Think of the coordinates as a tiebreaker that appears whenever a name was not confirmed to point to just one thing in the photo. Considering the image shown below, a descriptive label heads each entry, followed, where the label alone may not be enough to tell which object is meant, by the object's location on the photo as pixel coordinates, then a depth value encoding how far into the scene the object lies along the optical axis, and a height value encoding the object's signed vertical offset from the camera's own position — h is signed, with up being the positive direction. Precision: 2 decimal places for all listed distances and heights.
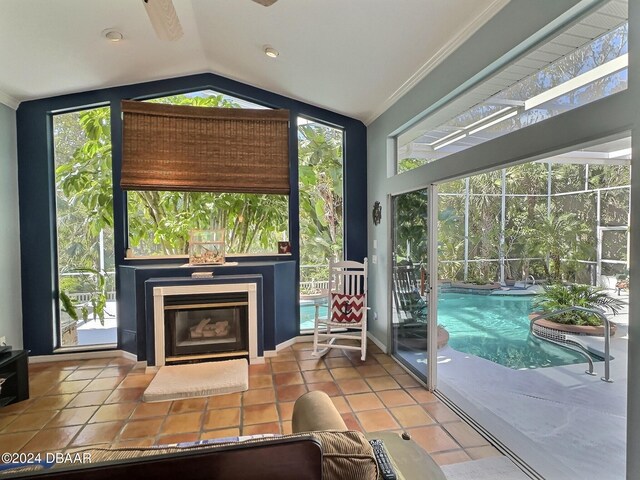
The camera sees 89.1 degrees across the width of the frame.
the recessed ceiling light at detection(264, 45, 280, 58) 3.05 +1.72
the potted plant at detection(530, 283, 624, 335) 4.45 -1.11
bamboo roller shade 3.75 +0.99
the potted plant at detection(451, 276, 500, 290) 7.68 -1.29
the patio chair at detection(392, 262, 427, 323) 3.17 -0.68
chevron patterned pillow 3.80 -0.92
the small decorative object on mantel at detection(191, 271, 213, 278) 3.60 -0.48
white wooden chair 3.76 -0.88
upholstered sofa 0.72 -0.55
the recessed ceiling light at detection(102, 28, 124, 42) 2.74 +1.69
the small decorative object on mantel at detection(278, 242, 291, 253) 4.20 -0.21
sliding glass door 2.90 -0.51
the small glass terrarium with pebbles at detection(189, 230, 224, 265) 3.80 -0.19
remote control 0.91 -0.69
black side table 2.74 -1.26
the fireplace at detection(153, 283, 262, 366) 3.44 -1.01
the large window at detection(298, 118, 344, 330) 4.34 +0.31
